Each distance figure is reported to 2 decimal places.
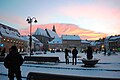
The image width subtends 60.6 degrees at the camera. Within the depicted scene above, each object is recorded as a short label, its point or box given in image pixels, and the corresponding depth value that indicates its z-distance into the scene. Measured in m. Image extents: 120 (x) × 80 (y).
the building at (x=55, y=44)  84.95
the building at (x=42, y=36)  85.89
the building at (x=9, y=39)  37.35
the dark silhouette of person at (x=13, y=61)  4.87
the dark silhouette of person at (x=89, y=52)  11.17
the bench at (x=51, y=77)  2.54
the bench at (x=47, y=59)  13.19
